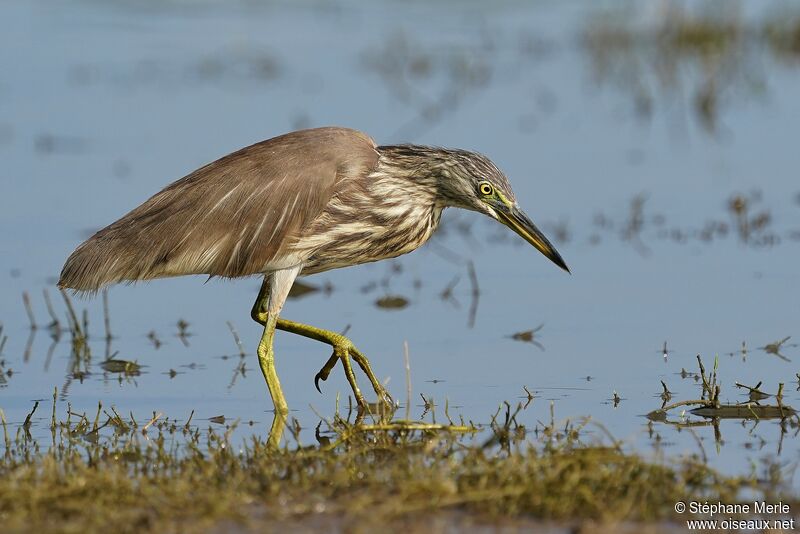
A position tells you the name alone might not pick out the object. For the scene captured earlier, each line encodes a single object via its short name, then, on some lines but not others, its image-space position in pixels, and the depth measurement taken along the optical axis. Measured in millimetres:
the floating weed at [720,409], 13891
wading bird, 14984
